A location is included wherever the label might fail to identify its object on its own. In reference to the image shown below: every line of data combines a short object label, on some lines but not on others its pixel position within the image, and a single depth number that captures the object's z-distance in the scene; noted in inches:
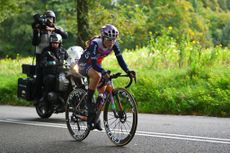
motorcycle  417.7
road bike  280.1
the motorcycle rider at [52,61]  434.9
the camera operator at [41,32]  447.2
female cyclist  286.5
